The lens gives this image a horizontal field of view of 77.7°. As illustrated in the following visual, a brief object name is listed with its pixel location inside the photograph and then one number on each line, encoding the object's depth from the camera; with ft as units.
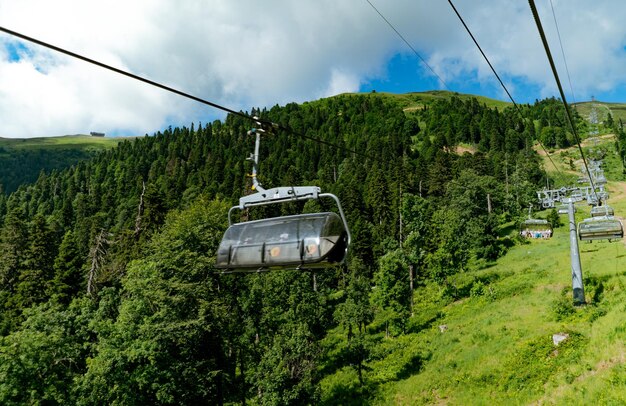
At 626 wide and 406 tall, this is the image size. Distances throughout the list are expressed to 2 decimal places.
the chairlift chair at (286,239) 29.91
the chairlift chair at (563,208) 87.28
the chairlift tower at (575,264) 73.20
